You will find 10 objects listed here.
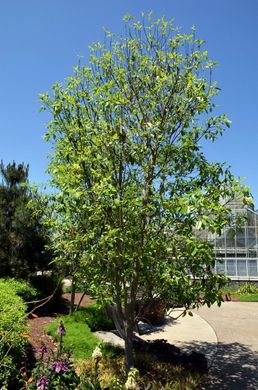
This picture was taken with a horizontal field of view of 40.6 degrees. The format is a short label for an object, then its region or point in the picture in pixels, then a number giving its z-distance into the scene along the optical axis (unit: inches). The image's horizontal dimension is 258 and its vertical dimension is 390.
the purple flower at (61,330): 225.5
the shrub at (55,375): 196.1
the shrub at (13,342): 216.4
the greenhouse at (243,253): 979.9
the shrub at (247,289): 948.4
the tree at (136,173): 223.0
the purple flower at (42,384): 175.8
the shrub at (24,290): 459.0
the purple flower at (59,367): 195.2
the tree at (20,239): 502.9
